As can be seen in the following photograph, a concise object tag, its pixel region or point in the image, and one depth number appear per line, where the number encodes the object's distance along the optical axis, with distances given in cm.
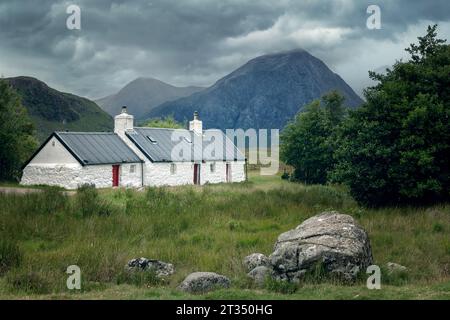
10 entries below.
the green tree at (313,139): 4522
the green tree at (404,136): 2214
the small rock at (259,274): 1092
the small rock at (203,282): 1009
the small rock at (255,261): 1240
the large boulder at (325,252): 1130
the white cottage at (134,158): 3503
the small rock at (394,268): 1196
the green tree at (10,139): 3794
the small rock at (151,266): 1195
